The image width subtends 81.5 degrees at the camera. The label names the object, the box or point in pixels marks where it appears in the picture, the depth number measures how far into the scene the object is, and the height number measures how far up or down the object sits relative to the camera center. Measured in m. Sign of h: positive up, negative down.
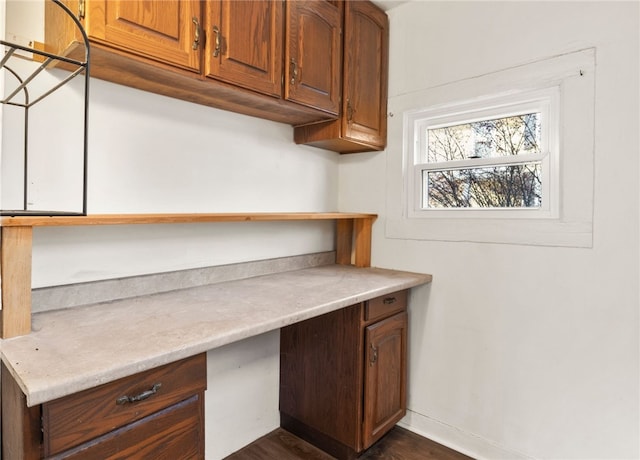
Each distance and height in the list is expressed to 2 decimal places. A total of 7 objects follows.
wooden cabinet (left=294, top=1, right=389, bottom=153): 1.96 +0.76
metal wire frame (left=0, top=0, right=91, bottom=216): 1.13 +0.31
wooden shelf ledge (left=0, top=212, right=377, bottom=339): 0.99 -0.11
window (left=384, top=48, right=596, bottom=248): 1.62 +0.34
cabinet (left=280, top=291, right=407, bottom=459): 1.77 -0.77
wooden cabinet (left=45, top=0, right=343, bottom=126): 1.15 +0.63
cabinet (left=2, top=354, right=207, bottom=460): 0.84 -0.50
